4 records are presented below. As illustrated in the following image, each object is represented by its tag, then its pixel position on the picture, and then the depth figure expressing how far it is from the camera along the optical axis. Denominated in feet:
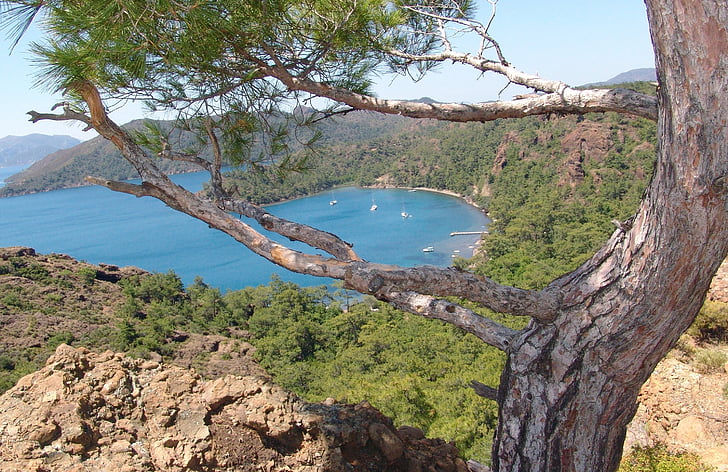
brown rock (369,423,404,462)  5.75
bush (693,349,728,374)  10.61
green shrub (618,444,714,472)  6.90
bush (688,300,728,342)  12.62
